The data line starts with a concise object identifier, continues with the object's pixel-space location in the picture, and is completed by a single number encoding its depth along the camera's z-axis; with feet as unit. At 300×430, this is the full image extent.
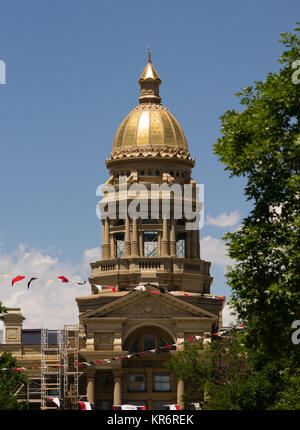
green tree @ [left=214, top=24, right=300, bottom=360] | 208.23
